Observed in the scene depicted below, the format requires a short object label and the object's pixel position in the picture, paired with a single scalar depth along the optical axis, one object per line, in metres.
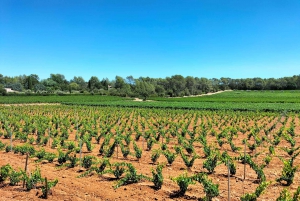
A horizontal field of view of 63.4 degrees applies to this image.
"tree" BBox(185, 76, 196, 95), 139.80
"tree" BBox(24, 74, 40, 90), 130.29
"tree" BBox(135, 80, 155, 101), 92.88
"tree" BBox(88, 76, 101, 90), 140.09
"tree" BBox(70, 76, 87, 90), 184.61
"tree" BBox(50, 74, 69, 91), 172.88
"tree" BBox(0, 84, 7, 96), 83.81
